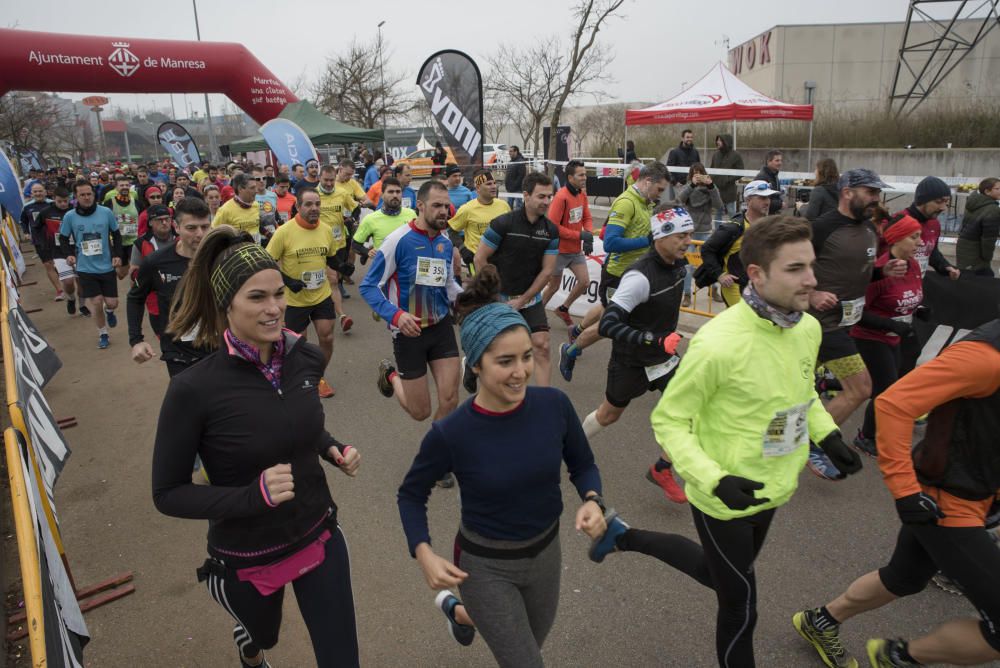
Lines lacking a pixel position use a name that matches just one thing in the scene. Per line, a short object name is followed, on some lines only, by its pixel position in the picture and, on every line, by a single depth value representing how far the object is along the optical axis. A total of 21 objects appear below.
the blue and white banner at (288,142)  17.62
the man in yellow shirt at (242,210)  8.62
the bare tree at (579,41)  21.76
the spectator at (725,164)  13.06
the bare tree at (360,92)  36.31
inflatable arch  17.77
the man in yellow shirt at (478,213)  7.52
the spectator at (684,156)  13.63
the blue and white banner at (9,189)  13.75
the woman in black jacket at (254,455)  2.25
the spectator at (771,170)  10.59
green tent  22.77
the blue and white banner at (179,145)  26.70
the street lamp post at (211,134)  31.69
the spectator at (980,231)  7.66
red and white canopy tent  16.05
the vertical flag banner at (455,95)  10.20
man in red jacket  7.54
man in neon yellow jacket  2.56
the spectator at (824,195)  6.11
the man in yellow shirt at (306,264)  6.52
